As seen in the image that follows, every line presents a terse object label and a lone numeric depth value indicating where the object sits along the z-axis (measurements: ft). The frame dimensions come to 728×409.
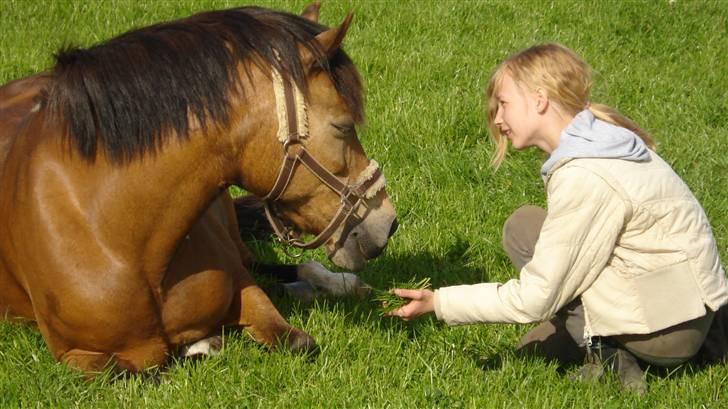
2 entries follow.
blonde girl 22.91
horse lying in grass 21.85
